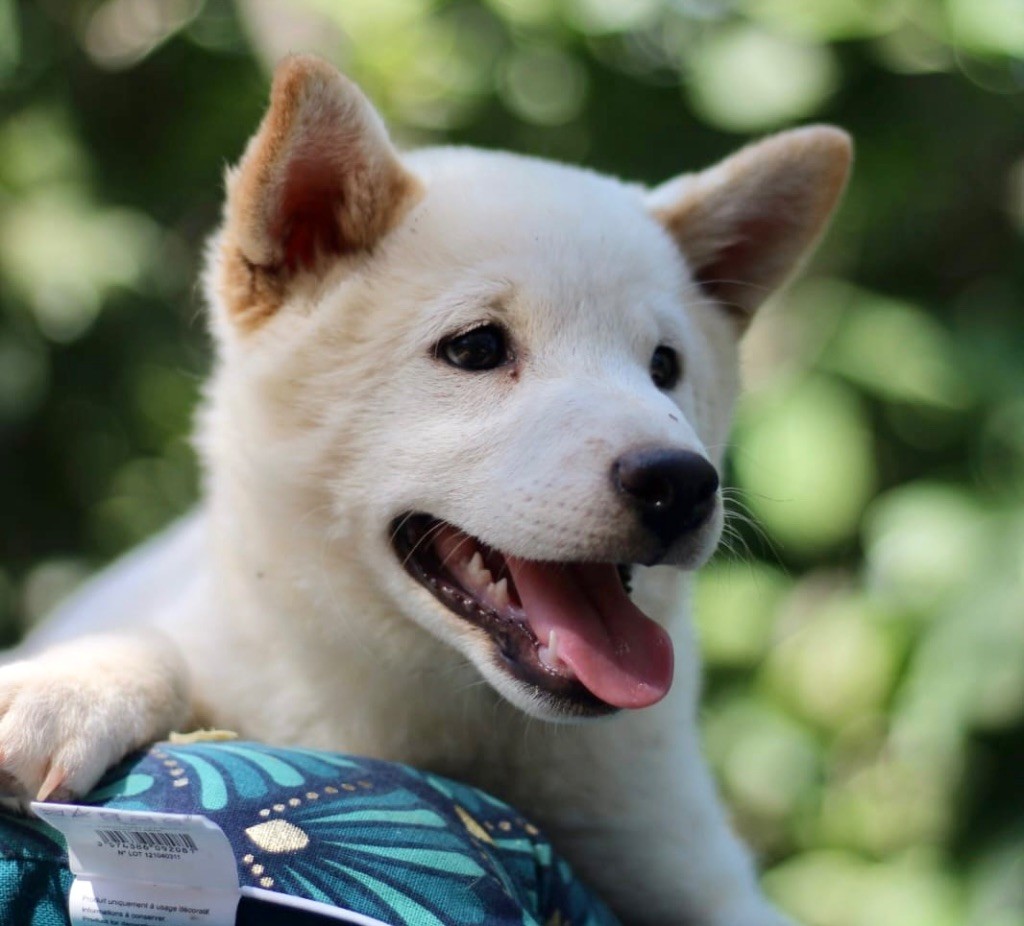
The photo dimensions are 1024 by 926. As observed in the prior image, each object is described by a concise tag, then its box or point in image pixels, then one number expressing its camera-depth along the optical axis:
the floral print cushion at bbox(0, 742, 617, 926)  1.65
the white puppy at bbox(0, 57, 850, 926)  2.03
